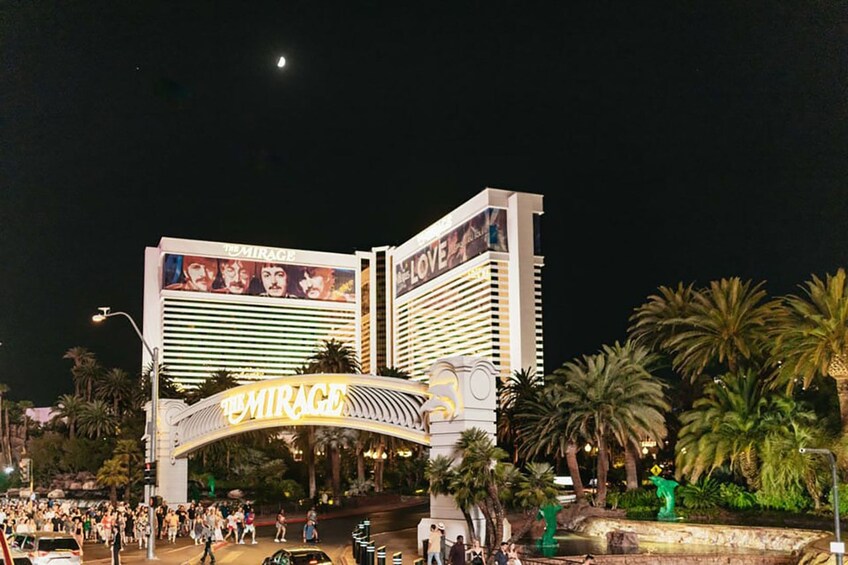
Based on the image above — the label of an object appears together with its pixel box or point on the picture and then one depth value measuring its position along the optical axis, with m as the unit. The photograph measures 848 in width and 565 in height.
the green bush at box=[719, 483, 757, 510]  38.50
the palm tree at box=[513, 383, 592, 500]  44.41
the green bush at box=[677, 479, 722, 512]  39.75
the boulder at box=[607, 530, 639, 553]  32.97
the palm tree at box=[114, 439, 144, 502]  62.33
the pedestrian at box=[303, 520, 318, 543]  31.11
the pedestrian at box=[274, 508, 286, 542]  34.69
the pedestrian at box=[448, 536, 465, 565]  21.62
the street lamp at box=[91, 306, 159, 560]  29.61
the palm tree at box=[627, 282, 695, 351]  47.75
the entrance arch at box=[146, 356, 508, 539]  29.91
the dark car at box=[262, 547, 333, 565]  21.95
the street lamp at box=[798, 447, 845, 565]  20.34
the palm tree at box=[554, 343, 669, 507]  42.75
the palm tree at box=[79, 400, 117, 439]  79.94
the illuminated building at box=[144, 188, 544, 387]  161.12
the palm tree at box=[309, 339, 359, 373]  71.43
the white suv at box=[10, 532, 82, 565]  23.12
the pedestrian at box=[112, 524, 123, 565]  26.06
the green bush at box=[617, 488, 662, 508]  42.38
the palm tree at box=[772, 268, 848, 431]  34.56
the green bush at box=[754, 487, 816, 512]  36.00
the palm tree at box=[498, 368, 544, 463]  53.22
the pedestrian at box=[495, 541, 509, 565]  20.44
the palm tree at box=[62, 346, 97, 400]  101.61
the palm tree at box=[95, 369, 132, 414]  85.44
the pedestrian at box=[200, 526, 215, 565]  27.31
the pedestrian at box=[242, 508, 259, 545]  35.56
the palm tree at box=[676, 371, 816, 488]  38.00
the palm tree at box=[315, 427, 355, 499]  62.31
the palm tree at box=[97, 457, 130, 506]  62.09
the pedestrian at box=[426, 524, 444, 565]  23.42
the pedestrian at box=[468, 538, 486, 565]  20.44
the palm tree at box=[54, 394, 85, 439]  89.00
